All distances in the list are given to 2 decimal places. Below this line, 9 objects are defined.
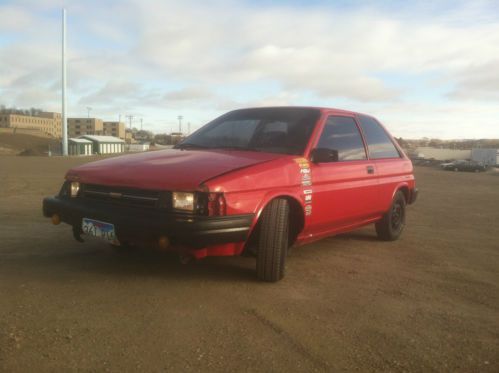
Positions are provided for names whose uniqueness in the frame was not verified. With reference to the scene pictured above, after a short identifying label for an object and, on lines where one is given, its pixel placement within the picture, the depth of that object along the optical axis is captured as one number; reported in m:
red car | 3.16
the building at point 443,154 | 72.69
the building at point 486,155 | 61.03
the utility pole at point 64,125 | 42.41
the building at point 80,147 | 60.47
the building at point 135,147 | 78.75
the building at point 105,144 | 67.56
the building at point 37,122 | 111.38
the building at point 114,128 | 127.25
